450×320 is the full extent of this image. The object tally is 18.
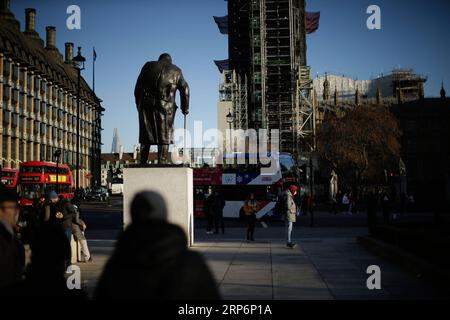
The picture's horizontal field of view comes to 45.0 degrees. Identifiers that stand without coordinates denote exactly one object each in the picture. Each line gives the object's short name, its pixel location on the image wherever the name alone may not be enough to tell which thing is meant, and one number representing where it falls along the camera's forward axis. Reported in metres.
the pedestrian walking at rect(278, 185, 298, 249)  15.73
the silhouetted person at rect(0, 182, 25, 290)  4.27
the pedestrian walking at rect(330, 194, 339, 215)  40.49
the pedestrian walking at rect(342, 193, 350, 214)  40.66
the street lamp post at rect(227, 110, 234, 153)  36.75
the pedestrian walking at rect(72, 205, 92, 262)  12.55
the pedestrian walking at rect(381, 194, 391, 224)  27.86
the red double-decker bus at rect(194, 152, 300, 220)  32.78
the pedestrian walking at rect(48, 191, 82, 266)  11.23
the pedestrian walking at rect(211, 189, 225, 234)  22.05
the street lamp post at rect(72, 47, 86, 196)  23.23
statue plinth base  13.03
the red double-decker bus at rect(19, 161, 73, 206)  38.28
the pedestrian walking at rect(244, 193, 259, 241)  18.56
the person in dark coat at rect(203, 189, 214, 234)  22.52
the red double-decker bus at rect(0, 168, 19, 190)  42.21
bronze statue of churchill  13.38
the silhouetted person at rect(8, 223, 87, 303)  3.26
